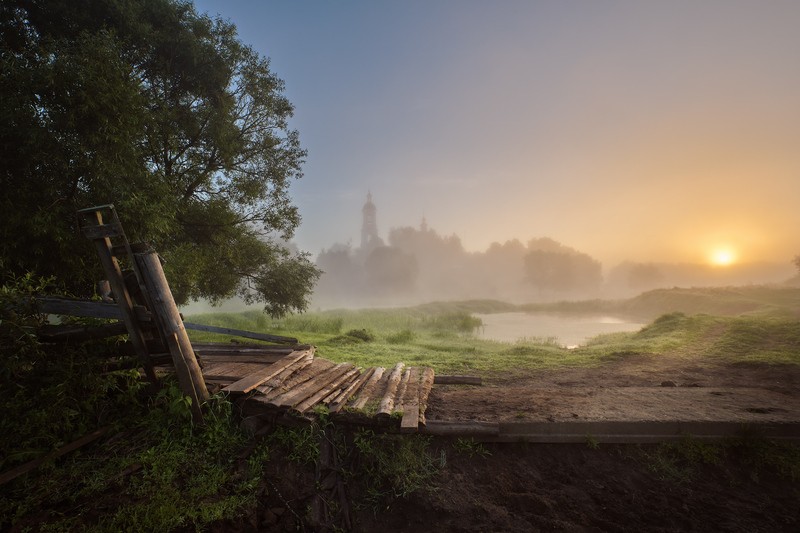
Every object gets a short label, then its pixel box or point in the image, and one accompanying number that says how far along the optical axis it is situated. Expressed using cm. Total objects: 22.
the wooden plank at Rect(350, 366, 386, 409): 608
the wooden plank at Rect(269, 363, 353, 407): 565
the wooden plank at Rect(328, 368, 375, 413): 586
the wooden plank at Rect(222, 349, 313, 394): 567
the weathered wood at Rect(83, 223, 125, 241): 516
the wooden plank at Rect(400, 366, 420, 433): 534
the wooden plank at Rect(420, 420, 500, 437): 562
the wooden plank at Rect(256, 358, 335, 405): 584
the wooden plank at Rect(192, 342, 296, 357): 859
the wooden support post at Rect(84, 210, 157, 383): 522
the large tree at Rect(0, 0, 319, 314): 809
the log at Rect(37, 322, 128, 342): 512
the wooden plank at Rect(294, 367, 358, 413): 562
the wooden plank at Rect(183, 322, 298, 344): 1012
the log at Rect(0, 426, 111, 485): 419
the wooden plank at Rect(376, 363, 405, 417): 568
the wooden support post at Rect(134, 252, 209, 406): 527
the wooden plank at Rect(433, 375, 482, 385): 876
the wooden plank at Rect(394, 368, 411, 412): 616
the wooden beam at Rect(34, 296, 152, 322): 522
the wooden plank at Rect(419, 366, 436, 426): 620
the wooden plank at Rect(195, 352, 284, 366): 786
